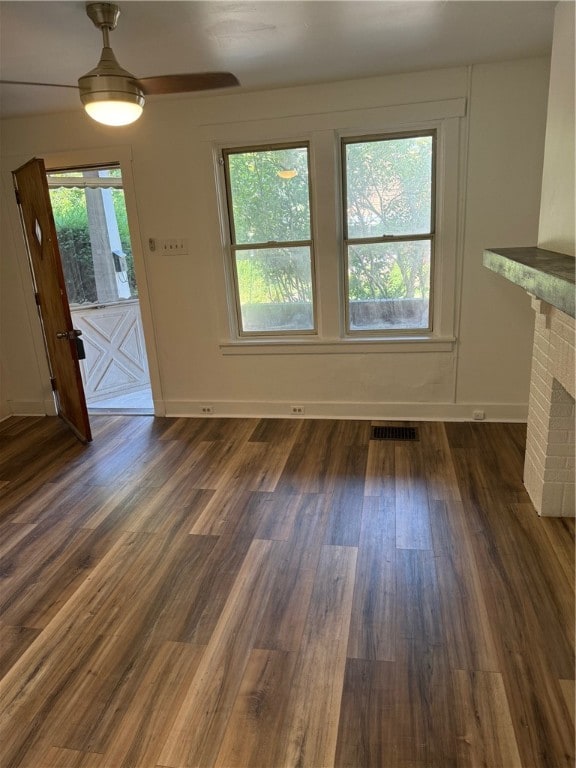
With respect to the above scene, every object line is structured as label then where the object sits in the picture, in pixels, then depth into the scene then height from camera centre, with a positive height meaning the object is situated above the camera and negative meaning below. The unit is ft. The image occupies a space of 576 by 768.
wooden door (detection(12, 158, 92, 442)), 11.94 -0.71
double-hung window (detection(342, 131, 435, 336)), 11.56 +0.19
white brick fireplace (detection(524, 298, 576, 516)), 7.54 -3.16
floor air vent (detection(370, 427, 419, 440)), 11.97 -4.76
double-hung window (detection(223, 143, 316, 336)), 12.19 +0.21
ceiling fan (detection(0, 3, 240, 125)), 6.66 +2.41
